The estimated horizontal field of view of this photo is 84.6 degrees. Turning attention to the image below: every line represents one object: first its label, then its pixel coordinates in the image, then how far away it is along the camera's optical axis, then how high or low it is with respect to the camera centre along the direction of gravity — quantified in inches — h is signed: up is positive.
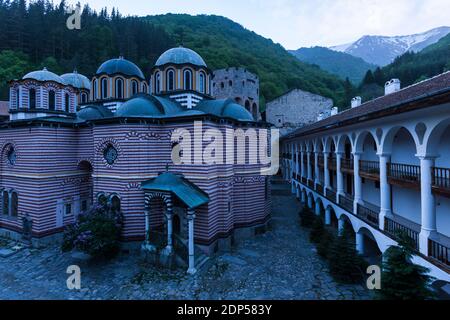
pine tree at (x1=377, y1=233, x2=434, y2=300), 267.0 -129.6
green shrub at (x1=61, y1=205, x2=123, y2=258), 448.1 -129.4
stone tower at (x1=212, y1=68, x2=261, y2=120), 1610.5 +509.5
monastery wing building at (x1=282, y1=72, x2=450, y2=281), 302.5 -23.0
